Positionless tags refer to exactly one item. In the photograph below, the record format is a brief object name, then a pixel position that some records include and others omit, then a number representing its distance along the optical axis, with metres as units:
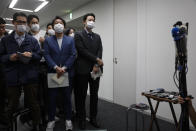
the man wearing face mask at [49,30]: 2.91
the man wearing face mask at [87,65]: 2.42
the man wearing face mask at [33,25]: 2.51
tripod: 1.70
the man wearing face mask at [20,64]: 2.02
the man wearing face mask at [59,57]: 2.29
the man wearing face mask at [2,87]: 2.48
